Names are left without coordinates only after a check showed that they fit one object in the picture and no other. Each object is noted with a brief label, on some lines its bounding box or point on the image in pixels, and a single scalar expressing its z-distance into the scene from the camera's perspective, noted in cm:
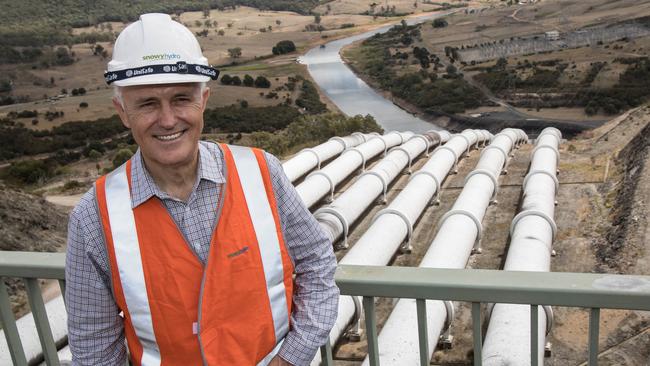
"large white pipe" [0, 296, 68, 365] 404
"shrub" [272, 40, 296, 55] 12764
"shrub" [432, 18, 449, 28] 13125
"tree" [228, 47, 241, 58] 11725
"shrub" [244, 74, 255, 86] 9244
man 209
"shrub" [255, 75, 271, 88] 9206
